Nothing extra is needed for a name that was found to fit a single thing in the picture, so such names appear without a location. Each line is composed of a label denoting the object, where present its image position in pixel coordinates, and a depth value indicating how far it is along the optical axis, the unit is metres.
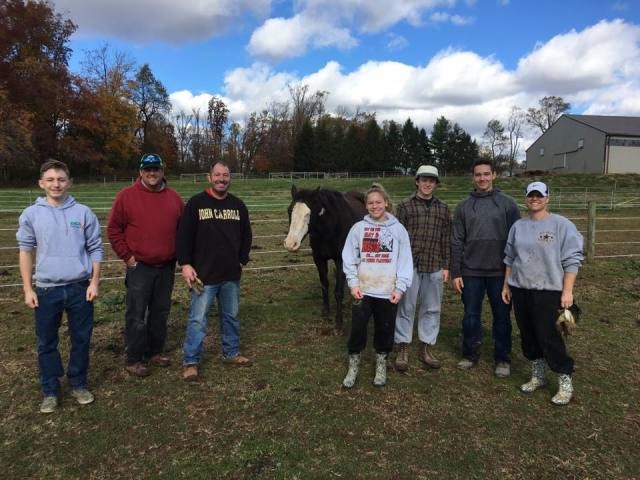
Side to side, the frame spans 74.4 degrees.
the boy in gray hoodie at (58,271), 3.00
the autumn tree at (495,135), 72.12
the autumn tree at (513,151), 72.69
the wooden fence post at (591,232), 8.39
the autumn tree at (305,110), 65.06
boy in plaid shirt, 3.80
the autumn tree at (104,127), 38.31
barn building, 39.94
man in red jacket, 3.57
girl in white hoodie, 3.39
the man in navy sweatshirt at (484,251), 3.66
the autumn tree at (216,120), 61.38
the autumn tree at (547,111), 63.23
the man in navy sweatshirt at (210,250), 3.54
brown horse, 4.61
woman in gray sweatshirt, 3.18
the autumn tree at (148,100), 52.22
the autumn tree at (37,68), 33.03
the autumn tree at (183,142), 60.62
